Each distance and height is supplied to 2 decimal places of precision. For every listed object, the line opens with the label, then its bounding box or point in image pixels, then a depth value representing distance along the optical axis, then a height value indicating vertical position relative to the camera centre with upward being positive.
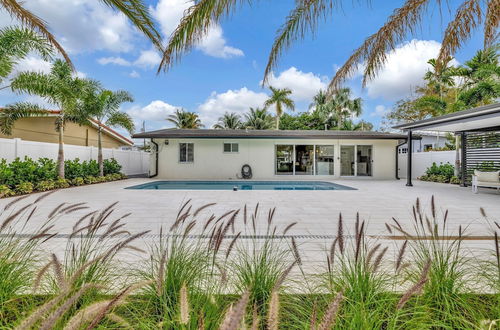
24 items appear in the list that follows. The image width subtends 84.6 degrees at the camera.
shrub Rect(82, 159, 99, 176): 13.32 -0.21
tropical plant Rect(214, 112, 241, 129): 35.28 +5.61
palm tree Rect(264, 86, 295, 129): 31.55 +7.47
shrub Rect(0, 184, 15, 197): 8.61 -0.88
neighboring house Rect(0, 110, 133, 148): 15.47 +2.02
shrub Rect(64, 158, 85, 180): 12.31 -0.24
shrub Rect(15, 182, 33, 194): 9.28 -0.83
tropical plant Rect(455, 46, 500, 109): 12.62 +4.30
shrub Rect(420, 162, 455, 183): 14.32 -0.41
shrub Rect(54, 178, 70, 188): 11.05 -0.79
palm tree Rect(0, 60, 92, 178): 10.04 +2.70
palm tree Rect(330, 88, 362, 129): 34.28 +7.35
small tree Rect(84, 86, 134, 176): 13.55 +2.84
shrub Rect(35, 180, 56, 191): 10.09 -0.82
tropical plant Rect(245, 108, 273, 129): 32.88 +5.53
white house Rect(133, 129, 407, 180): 17.00 +0.55
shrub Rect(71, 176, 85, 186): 12.14 -0.78
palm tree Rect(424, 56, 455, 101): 15.04 +5.33
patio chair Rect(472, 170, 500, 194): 9.63 -0.51
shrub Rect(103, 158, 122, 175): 15.35 -0.13
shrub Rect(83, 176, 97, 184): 12.99 -0.76
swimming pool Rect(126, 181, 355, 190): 12.26 -1.03
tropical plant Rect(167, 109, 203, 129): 35.47 +5.84
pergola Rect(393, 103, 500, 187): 9.71 +1.41
